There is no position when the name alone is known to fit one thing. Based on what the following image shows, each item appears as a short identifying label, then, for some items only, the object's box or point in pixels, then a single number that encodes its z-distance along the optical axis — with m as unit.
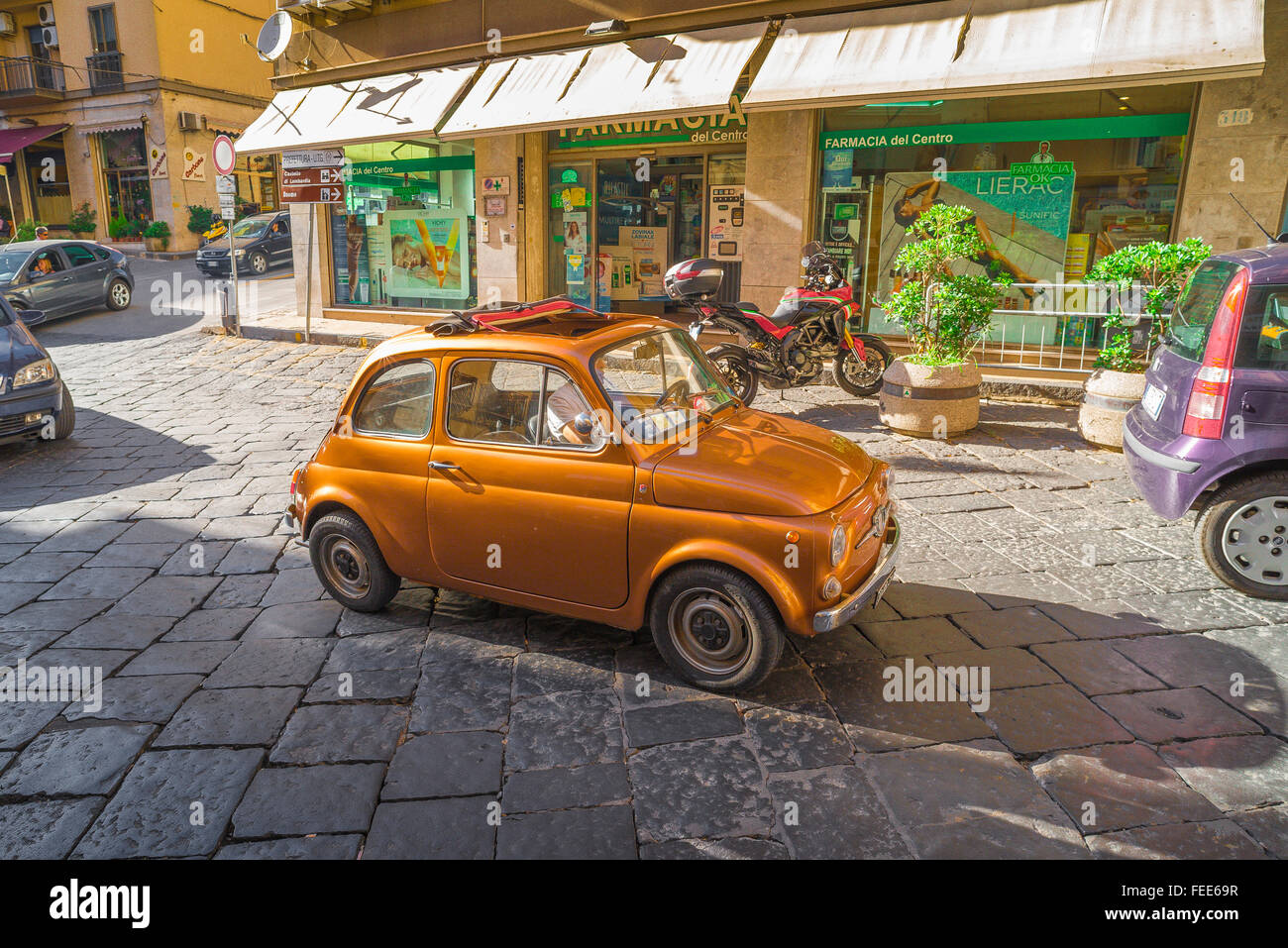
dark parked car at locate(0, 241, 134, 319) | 15.87
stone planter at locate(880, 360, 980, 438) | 7.99
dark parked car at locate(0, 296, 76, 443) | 8.22
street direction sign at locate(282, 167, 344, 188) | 13.31
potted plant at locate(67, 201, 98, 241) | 29.98
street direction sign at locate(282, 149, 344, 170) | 13.51
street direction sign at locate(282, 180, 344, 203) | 13.27
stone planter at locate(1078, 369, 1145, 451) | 7.40
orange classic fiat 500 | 3.69
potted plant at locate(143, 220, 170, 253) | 28.42
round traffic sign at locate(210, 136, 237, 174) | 13.45
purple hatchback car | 4.61
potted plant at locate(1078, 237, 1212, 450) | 6.83
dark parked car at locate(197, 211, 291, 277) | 21.92
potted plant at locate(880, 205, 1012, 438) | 7.81
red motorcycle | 9.16
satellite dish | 14.74
